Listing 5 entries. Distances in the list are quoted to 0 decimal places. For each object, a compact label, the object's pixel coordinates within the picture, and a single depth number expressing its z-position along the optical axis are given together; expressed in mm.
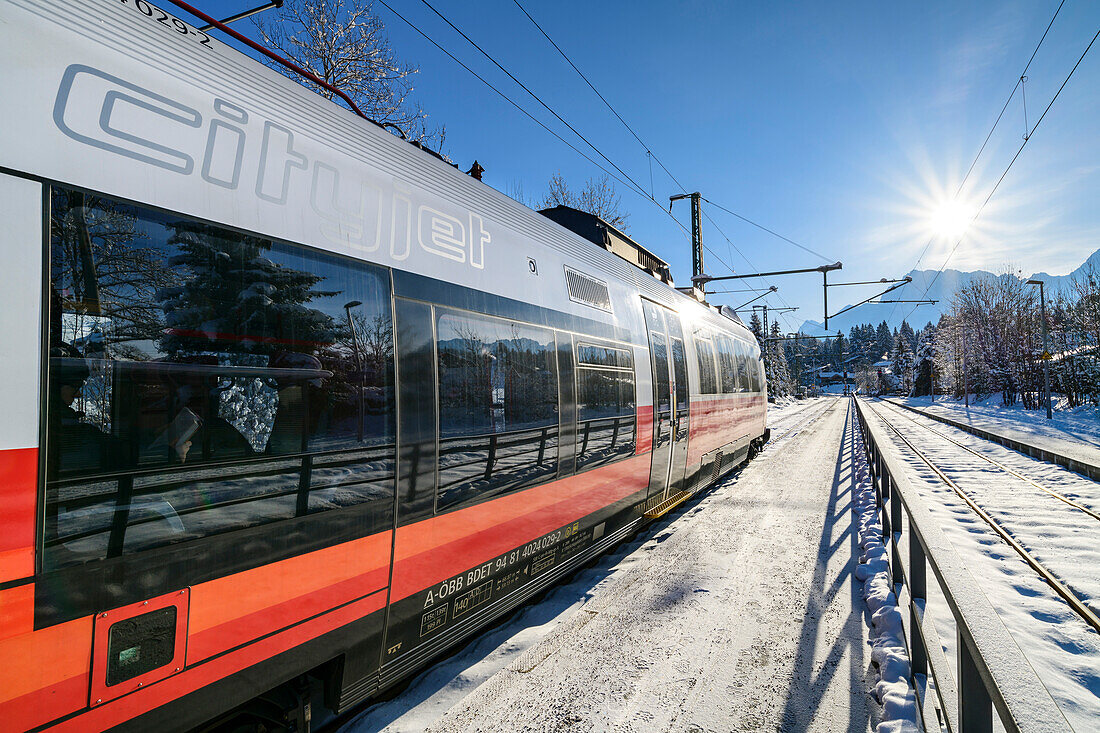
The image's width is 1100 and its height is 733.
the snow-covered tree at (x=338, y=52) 12125
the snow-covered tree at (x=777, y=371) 59281
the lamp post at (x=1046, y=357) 22908
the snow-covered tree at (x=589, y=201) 28016
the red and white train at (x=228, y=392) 1740
